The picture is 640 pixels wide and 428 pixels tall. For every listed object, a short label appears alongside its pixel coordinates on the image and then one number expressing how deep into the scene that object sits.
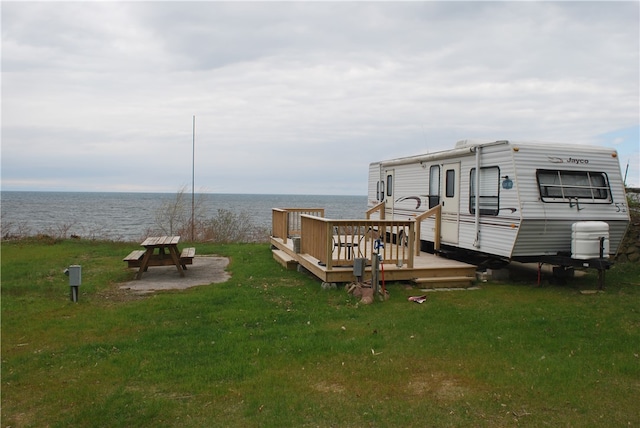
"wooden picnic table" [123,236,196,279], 9.71
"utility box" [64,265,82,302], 7.56
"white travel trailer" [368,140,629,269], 8.50
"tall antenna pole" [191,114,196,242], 17.44
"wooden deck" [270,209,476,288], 8.46
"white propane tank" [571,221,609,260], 8.38
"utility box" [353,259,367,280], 7.98
